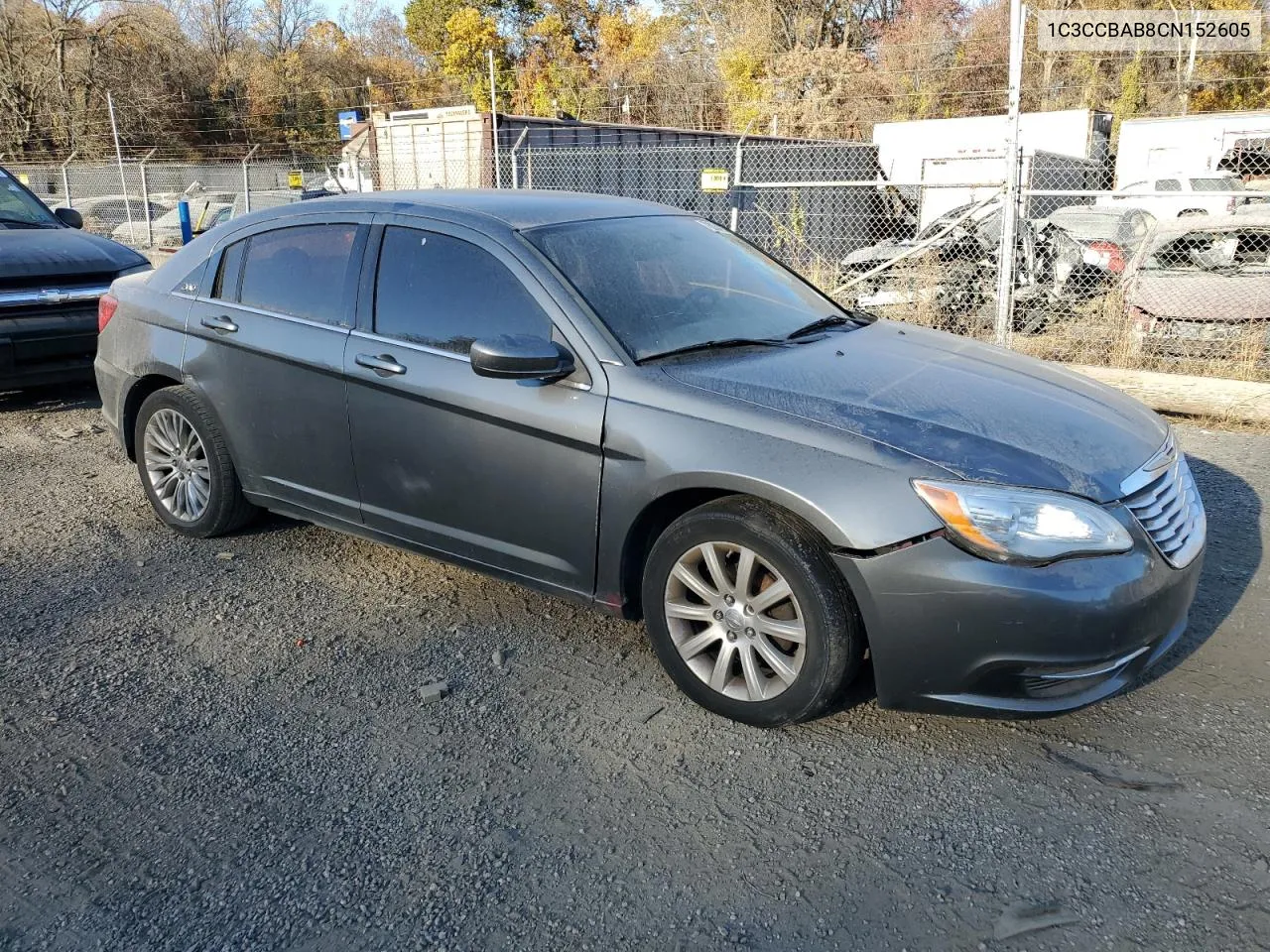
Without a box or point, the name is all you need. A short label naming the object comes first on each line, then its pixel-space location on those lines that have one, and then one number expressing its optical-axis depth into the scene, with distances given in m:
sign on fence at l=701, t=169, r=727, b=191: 10.20
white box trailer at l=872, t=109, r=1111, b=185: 22.73
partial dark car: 6.98
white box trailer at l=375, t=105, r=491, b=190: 15.44
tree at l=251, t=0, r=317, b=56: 51.31
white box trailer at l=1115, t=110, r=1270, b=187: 22.38
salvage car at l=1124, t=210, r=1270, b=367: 8.01
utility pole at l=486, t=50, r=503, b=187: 13.82
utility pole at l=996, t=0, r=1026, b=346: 7.76
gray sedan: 2.92
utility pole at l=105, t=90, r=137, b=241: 17.64
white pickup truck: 18.02
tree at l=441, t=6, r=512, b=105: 50.88
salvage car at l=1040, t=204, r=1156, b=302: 10.36
